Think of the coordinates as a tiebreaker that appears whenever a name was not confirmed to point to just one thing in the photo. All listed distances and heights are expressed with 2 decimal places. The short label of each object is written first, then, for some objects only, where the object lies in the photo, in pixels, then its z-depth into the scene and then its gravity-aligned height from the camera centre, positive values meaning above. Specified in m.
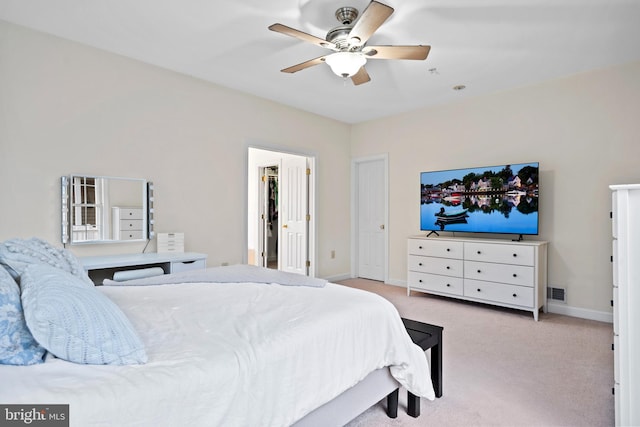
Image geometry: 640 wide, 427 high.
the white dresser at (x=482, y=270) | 3.66 -0.63
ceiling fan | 2.39 +1.18
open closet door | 5.32 -0.02
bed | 0.96 -0.47
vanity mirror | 3.06 +0.04
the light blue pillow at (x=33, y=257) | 1.32 -0.18
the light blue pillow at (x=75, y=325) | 1.02 -0.33
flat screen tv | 3.85 +0.16
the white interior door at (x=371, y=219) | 5.47 -0.08
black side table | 1.97 -0.73
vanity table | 2.87 -0.41
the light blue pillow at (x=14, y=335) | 1.00 -0.35
